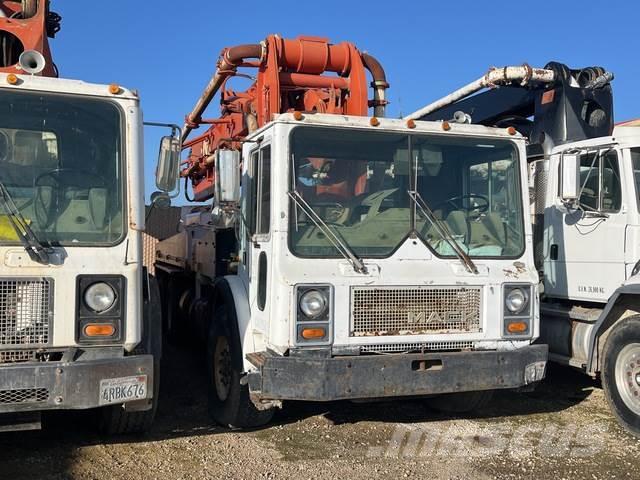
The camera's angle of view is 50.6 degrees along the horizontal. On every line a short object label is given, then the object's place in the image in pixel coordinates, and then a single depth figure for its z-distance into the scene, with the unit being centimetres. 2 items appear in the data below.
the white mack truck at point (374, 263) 486
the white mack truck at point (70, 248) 422
